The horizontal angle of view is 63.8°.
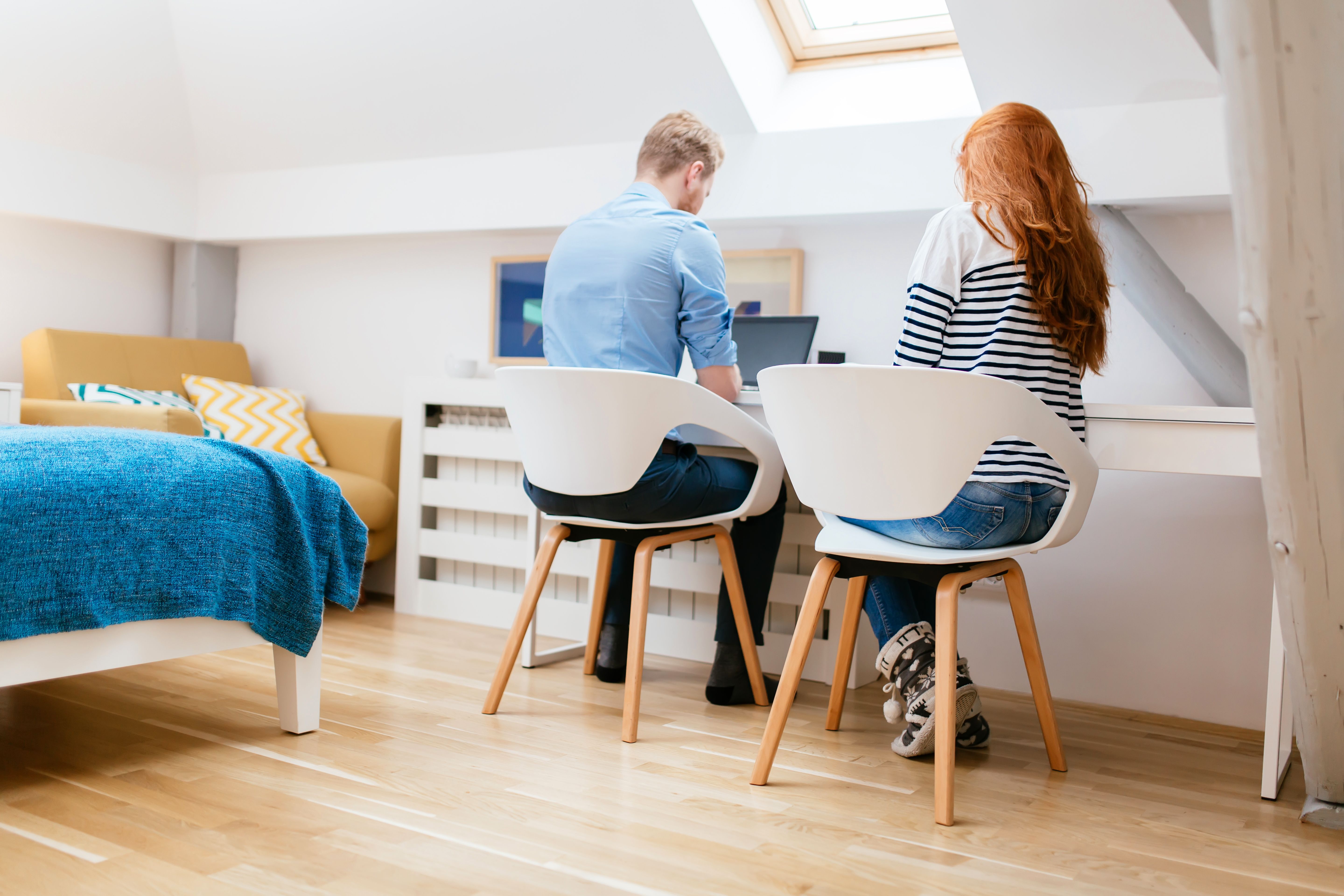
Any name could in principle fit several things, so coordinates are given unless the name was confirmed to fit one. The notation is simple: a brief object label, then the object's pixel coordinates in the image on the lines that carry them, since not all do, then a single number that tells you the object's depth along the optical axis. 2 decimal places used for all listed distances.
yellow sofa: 3.45
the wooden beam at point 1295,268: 0.99
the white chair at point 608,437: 2.04
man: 2.21
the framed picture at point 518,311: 3.66
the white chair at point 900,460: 1.63
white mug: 3.52
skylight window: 3.05
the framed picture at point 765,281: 3.18
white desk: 1.85
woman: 1.80
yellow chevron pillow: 3.71
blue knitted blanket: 1.61
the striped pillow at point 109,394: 3.52
